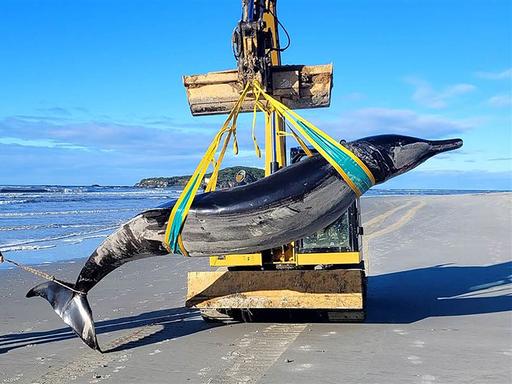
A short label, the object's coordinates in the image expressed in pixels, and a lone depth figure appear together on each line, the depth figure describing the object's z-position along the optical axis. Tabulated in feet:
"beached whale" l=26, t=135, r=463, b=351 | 19.30
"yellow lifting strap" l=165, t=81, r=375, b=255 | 19.31
